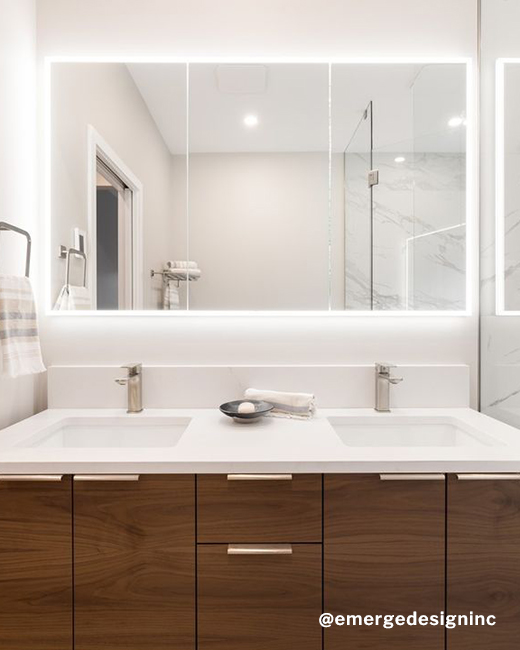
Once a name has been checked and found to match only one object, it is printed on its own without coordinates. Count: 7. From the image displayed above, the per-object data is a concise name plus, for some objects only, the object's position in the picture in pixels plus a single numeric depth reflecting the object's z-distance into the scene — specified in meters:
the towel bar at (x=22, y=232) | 1.28
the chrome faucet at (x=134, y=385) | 1.50
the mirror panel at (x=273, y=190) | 1.60
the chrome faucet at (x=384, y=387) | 1.51
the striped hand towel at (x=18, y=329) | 1.23
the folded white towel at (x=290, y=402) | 1.43
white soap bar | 1.35
